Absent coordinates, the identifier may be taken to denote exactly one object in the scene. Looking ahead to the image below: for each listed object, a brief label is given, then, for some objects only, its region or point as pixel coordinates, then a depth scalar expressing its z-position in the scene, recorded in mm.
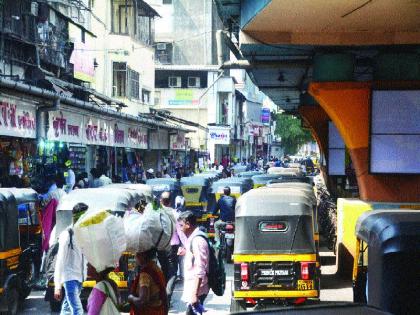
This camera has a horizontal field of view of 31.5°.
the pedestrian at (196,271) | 9109
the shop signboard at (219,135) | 47284
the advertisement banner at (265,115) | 98625
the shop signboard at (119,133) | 30688
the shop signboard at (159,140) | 40469
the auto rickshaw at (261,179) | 25203
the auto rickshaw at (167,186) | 22228
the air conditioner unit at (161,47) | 66500
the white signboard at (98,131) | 26303
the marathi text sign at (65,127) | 21848
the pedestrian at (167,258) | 10913
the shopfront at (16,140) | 18031
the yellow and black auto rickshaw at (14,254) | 11398
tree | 97438
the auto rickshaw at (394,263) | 6875
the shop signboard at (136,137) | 33981
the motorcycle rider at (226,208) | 17953
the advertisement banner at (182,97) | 60781
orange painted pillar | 16766
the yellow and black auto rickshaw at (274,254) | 11461
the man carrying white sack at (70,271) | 9289
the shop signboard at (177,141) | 47125
